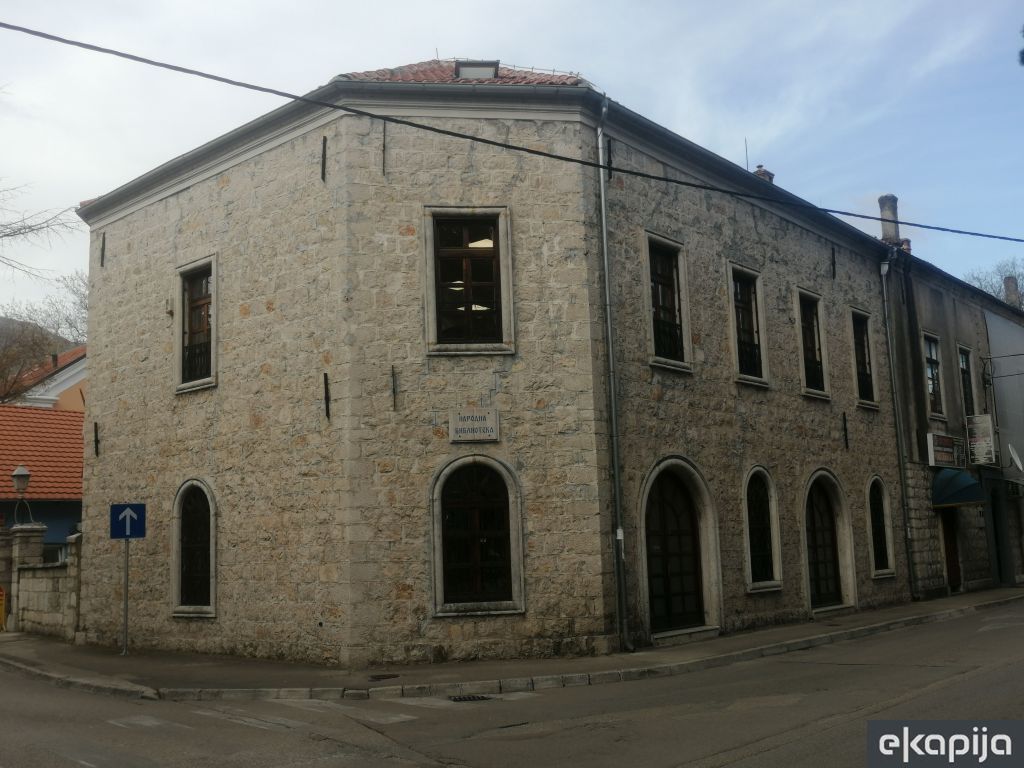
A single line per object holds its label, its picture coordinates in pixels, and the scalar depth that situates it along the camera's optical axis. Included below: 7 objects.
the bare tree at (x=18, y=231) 14.15
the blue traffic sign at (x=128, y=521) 14.88
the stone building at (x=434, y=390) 13.67
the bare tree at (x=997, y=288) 48.84
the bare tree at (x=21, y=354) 35.28
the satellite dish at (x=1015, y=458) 28.00
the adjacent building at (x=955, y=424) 23.50
